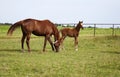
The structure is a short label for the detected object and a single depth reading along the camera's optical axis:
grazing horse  16.33
